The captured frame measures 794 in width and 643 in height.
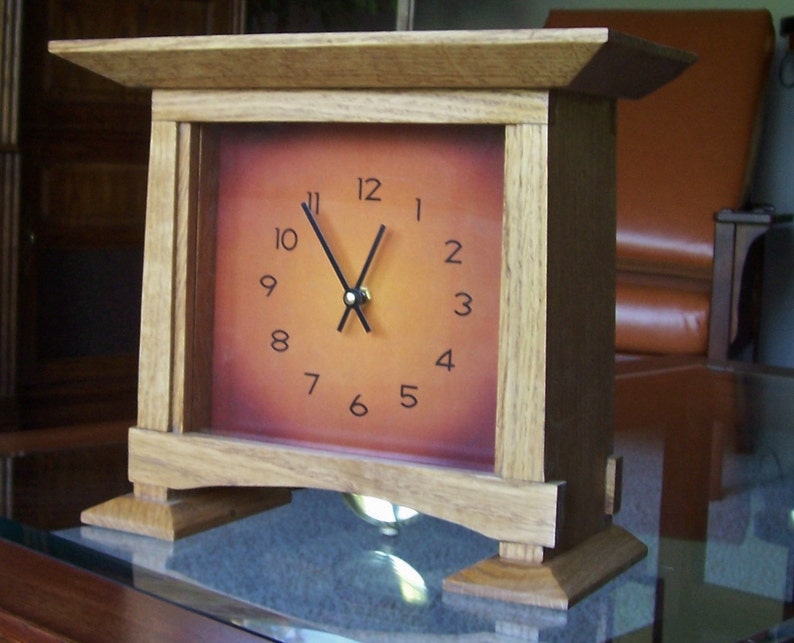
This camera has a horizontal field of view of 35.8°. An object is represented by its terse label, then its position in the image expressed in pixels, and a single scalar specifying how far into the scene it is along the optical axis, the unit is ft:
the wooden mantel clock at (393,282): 1.51
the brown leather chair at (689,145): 7.68
